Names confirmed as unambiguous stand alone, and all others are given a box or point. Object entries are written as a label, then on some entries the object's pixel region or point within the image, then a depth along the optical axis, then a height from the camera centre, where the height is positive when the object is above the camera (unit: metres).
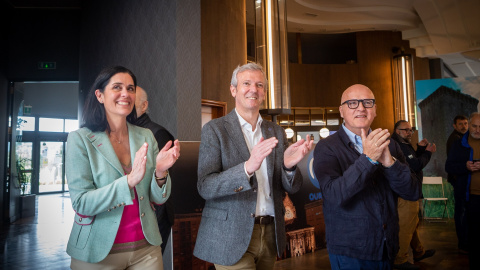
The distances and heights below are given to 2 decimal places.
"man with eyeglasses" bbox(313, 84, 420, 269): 1.73 -0.17
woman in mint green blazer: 1.46 -0.09
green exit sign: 8.34 +2.37
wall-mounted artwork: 8.16 +1.13
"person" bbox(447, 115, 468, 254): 4.87 -0.75
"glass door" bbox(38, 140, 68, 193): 15.10 -0.07
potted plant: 8.79 -0.62
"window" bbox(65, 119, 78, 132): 15.96 +1.85
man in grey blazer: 1.69 -0.12
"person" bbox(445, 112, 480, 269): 3.47 -0.17
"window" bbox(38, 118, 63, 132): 15.06 +1.76
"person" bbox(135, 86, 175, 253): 2.60 +0.19
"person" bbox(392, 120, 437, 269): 4.34 -0.59
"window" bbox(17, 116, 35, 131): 14.53 +1.72
